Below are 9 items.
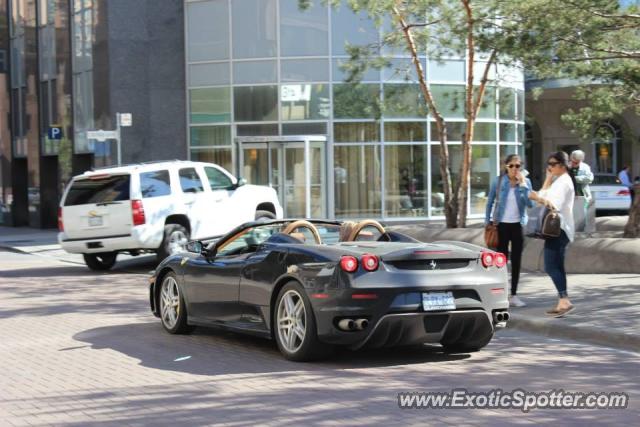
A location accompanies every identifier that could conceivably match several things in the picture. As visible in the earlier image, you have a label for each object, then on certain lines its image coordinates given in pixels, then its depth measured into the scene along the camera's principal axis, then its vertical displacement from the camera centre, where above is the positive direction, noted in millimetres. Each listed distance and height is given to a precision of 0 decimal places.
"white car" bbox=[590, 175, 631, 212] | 31062 -1203
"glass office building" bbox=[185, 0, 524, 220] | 28641 +1364
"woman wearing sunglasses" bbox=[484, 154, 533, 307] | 11984 -637
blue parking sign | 30781 +1081
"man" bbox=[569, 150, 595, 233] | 17203 -376
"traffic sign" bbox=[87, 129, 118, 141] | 23797 +777
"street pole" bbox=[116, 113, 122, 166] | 24298 +900
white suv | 17641 -837
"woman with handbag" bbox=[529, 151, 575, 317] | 10984 -745
